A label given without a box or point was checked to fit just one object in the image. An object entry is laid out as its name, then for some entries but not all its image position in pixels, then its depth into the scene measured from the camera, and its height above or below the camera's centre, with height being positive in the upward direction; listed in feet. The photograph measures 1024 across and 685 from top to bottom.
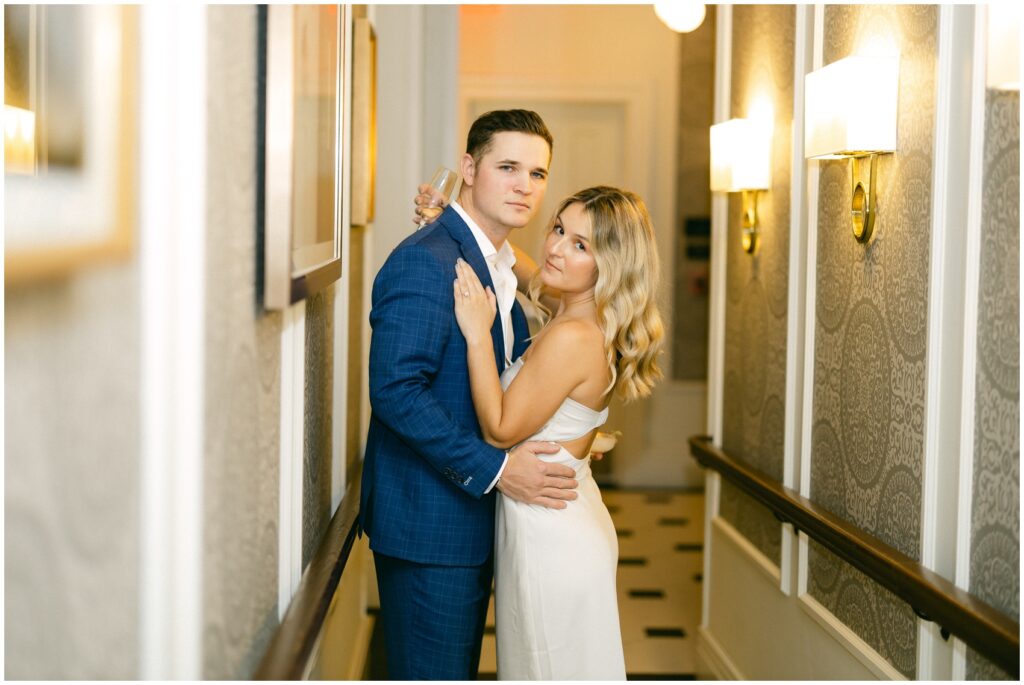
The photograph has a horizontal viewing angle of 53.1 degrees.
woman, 7.60 -1.05
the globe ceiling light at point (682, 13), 13.44 +3.28
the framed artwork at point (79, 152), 3.85 +0.38
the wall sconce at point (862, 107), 7.67 +1.19
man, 7.20 -1.34
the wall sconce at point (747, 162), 10.96 +1.09
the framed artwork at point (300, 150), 4.91 +0.58
